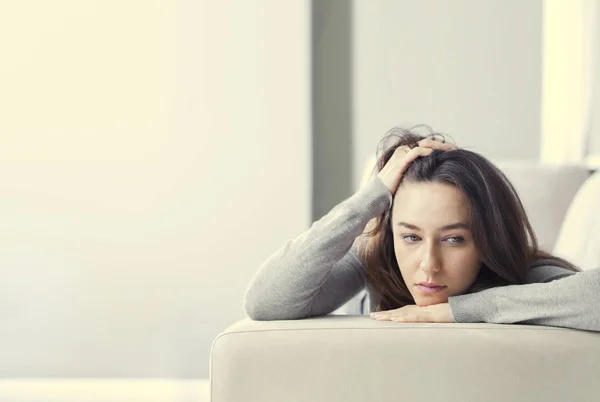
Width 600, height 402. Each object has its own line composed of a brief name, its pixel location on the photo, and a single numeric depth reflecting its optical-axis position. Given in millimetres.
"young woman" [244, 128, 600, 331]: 2157
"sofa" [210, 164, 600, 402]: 1989
